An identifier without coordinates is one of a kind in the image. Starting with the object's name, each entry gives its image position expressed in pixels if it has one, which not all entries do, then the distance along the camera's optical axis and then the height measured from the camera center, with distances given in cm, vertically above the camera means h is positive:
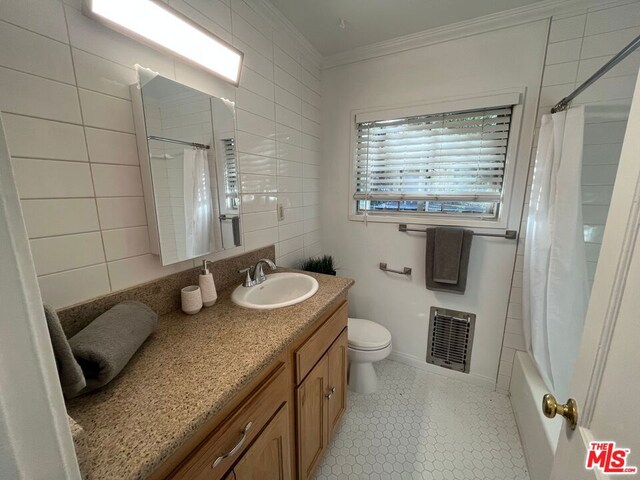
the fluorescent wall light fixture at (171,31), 78 +56
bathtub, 113 -113
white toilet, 163 -100
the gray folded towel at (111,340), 62 -39
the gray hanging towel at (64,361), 51 -35
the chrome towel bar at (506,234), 155 -26
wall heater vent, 179 -104
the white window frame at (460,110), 148 +39
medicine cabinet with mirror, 91 +11
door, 43 -29
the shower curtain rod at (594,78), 84 +46
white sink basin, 120 -49
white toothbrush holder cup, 100 -42
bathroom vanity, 52 -48
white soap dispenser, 107 -39
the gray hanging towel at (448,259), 164 -43
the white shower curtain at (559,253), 119 -30
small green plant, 185 -53
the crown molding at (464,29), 131 +94
